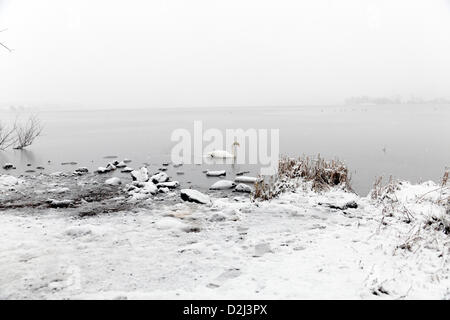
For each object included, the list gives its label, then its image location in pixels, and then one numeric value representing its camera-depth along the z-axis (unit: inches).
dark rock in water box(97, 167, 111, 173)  553.3
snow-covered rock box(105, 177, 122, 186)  454.3
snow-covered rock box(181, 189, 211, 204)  339.9
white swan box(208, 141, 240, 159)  712.4
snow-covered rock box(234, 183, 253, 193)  418.9
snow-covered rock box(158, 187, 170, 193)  401.7
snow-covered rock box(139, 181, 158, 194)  392.2
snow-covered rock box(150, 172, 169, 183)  460.6
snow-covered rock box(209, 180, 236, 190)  440.8
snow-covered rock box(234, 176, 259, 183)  485.6
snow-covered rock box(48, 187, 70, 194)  404.5
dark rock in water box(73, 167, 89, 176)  539.8
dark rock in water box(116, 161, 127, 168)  614.9
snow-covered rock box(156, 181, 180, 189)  430.5
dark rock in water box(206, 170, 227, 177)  538.0
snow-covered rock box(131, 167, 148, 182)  471.4
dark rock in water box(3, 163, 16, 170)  602.9
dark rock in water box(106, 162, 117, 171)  571.3
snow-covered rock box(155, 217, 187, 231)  257.6
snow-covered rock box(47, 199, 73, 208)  335.9
